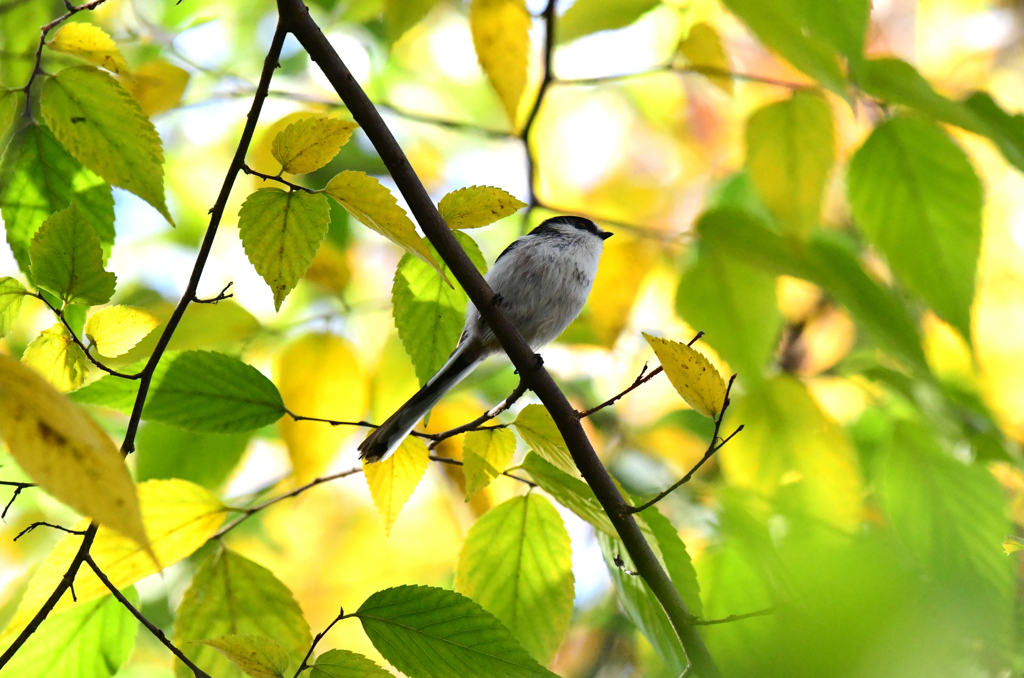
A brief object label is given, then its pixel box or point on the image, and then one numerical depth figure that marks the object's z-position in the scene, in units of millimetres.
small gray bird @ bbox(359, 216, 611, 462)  5409
